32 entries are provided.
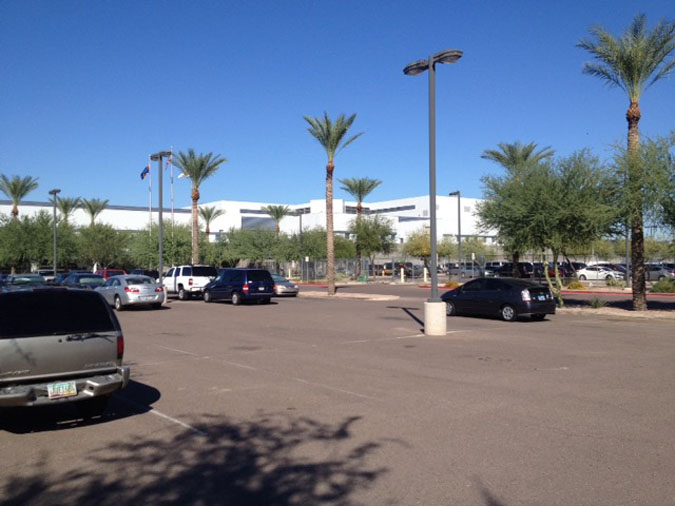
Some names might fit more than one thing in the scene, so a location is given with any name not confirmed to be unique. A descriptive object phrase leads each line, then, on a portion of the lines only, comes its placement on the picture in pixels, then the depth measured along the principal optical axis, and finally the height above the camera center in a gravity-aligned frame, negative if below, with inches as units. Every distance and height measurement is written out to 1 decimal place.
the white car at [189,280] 1359.5 -16.3
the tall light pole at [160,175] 1425.9 +227.5
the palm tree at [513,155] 1649.9 +302.3
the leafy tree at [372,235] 2628.0 +148.0
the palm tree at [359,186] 2682.1 +357.8
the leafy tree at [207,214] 2989.2 +278.1
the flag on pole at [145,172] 2093.9 +332.6
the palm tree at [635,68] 901.2 +292.2
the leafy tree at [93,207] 2810.5 +297.5
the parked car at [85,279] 1217.4 -11.4
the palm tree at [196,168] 1856.5 +306.0
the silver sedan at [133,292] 1063.6 -32.1
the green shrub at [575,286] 1623.2 -43.4
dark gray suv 286.2 -35.1
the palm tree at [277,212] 3132.4 +297.5
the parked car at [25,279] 1102.6 -9.7
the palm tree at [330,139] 1525.6 +320.3
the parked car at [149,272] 1930.5 +2.2
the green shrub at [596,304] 1010.0 -55.9
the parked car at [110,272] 1731.8 +2.8
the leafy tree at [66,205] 2746.1 +296.0
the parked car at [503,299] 820.0 -39.2
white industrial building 3117.6 +313.0
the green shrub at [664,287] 1445.6 -42.7
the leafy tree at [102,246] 2498.8 +108.0
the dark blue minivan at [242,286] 1190.9 -26.8
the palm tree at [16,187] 2447.1 +335.0
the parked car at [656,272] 2064.5 -12.4
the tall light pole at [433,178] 676.7 +101.0
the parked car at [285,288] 1446.9 -37.9
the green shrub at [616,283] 1659.1 -38.2
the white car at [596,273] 2030.0 -13.5
